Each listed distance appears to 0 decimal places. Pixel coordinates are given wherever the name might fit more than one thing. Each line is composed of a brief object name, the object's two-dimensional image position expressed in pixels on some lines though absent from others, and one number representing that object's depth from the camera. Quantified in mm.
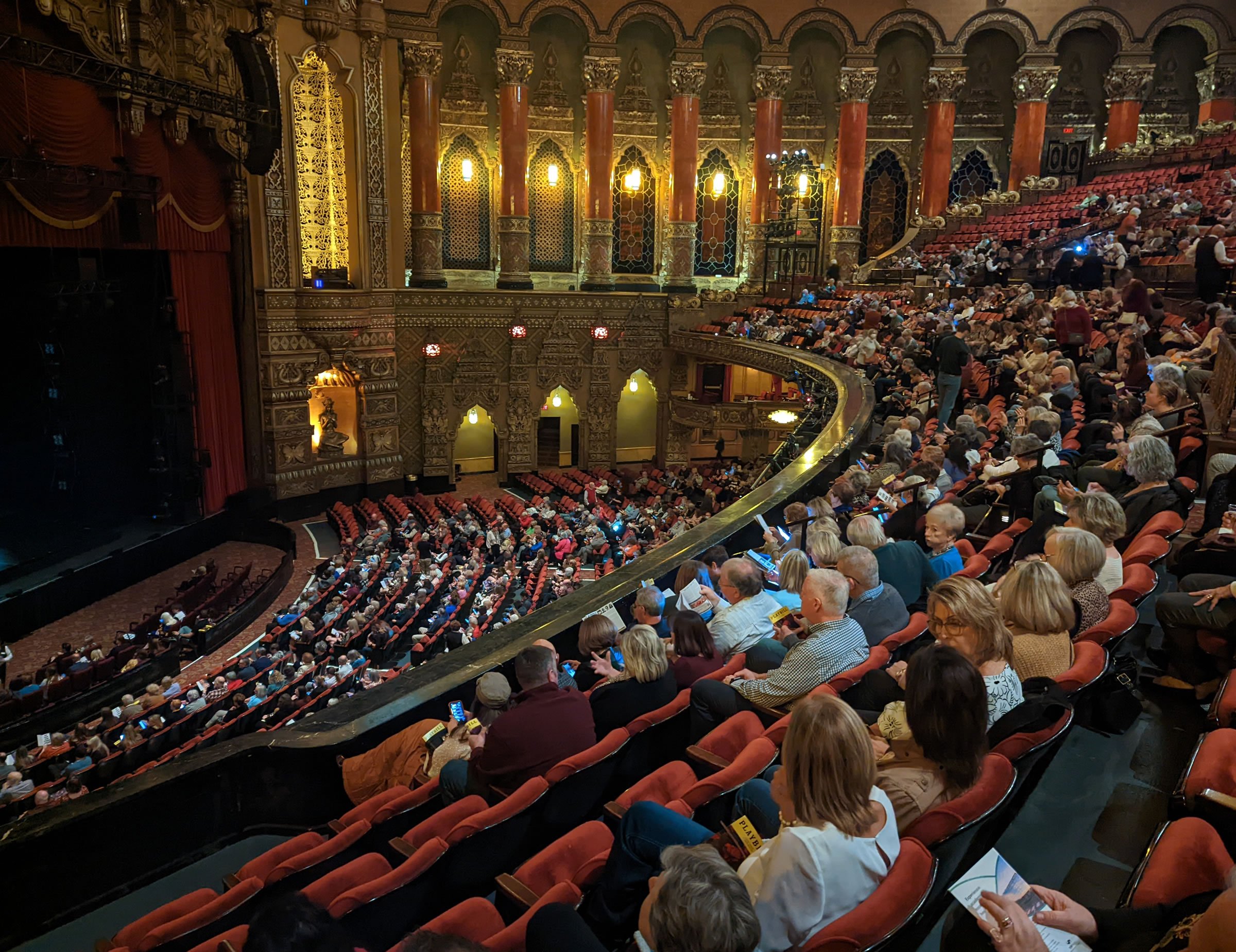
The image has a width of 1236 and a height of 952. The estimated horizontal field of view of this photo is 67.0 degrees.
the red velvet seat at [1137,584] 4148
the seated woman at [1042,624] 3508
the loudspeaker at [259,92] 16375
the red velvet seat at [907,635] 4301
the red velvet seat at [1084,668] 3345
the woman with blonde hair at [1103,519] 4496
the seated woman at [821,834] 2338
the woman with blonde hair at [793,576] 4926
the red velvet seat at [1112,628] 3762
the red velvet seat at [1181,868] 2346
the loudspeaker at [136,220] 13672
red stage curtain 16375
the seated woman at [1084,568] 3965
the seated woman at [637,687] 4039
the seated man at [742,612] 4637
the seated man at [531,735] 3773
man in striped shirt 3840
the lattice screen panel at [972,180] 27125
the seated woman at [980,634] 3160
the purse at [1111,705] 3742
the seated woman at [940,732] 2680
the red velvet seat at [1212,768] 2633
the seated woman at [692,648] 4309
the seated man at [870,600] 4457
